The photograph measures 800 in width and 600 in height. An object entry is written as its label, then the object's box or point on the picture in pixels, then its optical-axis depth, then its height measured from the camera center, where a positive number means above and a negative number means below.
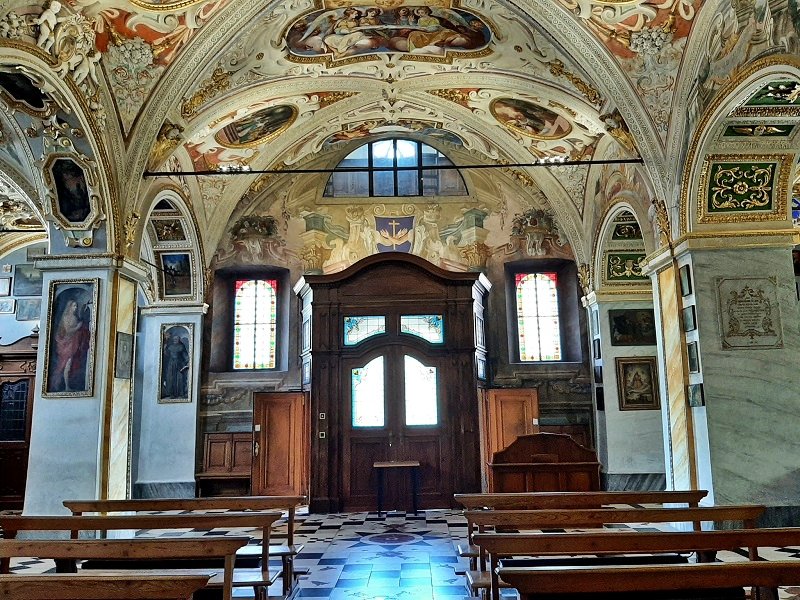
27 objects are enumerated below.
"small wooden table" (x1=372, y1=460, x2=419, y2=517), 11.49 -0.96
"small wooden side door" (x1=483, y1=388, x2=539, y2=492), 14.02 -0.17
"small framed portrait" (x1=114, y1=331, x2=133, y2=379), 9.77 +0.83
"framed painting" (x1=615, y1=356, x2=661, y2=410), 13.57 +0.41
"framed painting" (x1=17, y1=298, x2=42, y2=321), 15.66 +2.42
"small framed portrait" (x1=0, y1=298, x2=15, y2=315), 15.70 +2.50
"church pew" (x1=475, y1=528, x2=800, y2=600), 4.12 -0.82
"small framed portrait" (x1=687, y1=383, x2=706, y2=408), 9.17 +0.11
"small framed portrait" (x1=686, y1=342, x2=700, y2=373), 9.38 +0.62
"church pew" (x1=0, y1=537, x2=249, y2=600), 4.19 -0.81
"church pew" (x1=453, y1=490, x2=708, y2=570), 6.32 -0.85
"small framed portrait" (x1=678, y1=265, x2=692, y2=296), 9.55 +1.71
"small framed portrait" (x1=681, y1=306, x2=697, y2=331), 9.41 +1.14
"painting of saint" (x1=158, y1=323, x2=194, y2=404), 14.22 +1.00
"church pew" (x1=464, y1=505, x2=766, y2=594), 5.04 -0.82
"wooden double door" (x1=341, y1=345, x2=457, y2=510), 12.19 -0.27
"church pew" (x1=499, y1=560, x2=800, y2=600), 3.27 -0.81
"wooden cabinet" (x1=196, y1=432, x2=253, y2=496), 13.95 -1.04
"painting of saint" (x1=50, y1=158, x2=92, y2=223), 9.38 +3.08
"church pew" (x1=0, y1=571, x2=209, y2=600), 3.23 -0.79
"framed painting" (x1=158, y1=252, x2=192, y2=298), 14.36 +2.87
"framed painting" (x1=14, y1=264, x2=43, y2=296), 15.98 +3.09
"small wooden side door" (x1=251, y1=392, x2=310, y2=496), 13.69 -0.60
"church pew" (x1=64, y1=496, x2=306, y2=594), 6.33 -0.84
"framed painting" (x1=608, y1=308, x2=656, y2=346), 13.71 +1.50
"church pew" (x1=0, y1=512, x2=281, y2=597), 5.27 -0.82
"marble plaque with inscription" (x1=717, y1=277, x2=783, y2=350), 9.16 +1.17
